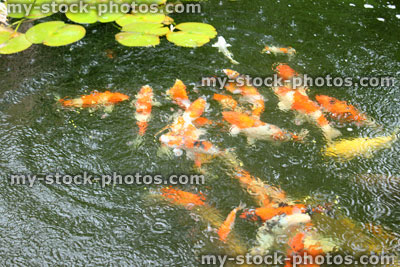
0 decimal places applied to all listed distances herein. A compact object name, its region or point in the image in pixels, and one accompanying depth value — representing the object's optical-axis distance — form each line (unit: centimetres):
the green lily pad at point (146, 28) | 336
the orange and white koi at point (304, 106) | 262
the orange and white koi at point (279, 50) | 327
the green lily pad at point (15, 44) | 309
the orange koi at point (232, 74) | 299
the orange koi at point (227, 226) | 200
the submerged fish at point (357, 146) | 247
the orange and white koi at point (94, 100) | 271
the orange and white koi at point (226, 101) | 275
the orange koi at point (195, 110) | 261
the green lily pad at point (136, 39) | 322
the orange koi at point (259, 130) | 253
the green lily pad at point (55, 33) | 320
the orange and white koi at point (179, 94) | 273
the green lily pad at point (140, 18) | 349
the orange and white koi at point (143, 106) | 259
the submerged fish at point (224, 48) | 319
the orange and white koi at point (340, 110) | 270
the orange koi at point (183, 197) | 216
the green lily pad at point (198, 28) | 340
